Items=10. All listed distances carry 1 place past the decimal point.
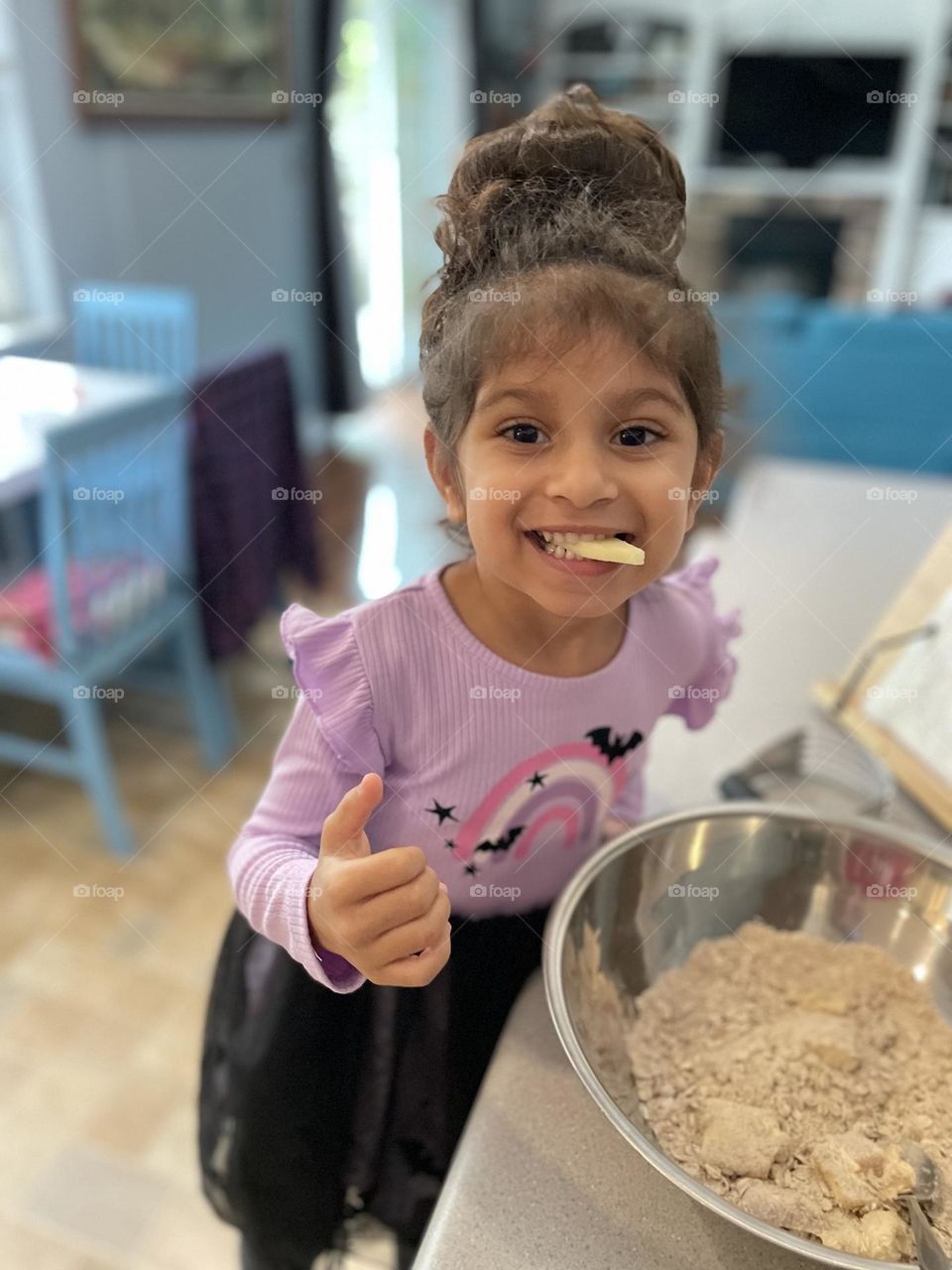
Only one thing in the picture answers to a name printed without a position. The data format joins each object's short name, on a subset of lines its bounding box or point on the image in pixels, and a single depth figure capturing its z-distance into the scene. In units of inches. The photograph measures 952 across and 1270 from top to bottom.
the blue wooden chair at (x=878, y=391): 79.4
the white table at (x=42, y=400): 52.5
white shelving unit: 172.9
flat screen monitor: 175.6
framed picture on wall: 87.7
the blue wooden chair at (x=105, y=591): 52.4
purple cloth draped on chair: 61.7
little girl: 15.8
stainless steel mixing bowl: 20.6
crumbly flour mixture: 16.6
